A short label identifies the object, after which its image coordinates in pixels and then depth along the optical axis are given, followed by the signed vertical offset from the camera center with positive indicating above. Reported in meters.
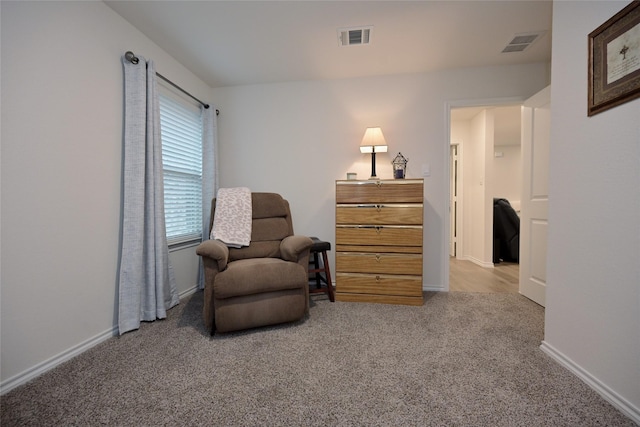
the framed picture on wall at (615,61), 1.11 +0.67
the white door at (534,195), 2.30 +0.12
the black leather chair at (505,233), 4.11 -0.39
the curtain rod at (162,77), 1.91 +1.12
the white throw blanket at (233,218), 2.26 -0.09
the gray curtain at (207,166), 2.90 +0.46
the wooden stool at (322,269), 2.48 -0.60
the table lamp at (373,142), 2.65 +0.67
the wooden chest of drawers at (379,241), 2.35 -0.30
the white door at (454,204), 4.50 +0.07
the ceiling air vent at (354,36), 2.06 +1.41
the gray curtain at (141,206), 1.89 +0.01
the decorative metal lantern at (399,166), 2.63 +0.44
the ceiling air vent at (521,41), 2.14 +1.42
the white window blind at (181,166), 2.44 +0.42
